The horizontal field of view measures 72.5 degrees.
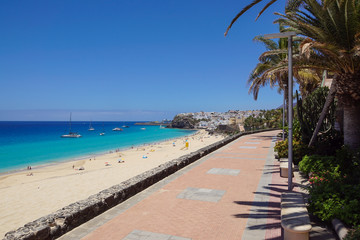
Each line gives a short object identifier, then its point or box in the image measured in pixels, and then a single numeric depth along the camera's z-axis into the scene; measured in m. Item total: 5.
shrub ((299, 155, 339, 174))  8.33
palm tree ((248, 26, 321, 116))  20.11
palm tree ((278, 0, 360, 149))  7.99
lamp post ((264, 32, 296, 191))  7.26
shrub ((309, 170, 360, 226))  4.77
